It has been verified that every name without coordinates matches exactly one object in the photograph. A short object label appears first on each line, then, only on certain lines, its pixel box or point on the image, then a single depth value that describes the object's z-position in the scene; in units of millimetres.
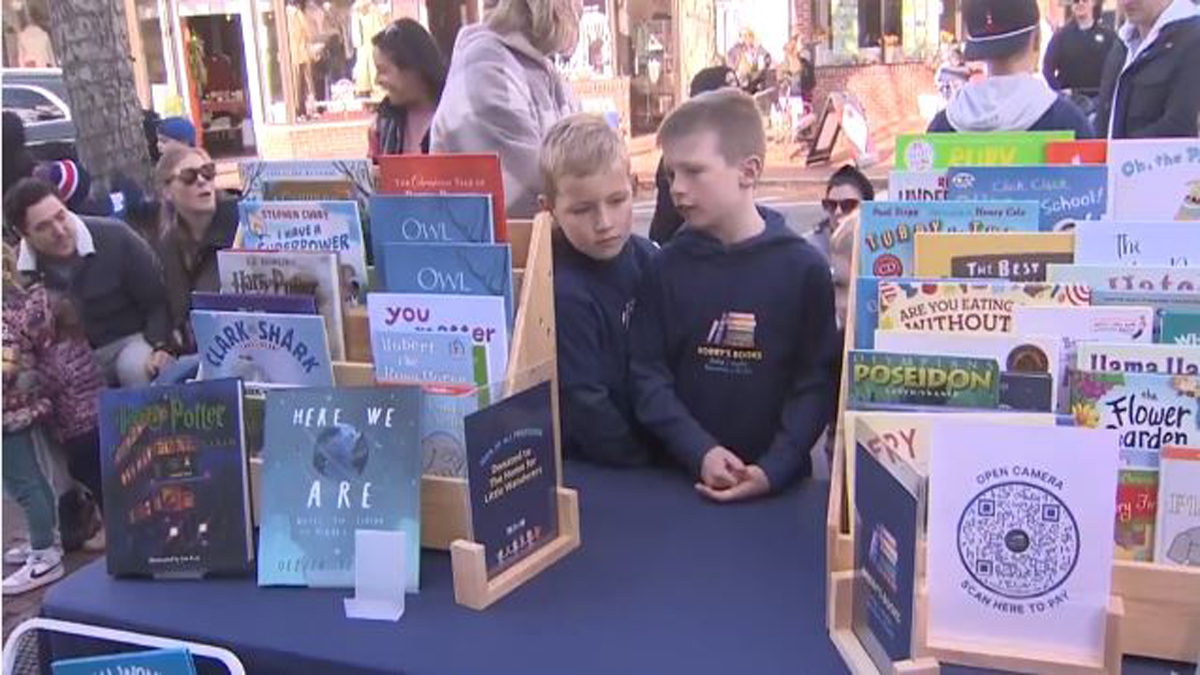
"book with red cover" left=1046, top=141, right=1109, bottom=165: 1912
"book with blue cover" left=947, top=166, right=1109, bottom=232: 1764
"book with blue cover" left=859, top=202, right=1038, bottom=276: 1630
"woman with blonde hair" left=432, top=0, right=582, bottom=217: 2643
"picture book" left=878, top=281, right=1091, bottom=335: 1424
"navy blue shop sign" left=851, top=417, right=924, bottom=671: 1142
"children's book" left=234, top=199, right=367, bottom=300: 1794
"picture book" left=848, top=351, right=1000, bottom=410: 1347
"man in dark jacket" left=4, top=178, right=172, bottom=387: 3562
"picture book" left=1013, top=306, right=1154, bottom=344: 1380
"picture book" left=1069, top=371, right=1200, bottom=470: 1273
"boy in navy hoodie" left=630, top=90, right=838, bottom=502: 1786
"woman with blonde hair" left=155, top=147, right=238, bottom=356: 3721
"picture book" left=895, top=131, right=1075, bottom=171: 1961
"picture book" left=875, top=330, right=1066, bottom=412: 1330
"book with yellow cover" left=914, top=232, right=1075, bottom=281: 1543
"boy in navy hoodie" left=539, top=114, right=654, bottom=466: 1892
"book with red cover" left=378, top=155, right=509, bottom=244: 1747
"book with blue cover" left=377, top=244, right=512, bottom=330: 1624
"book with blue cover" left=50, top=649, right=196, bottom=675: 1387
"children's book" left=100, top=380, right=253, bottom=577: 1603
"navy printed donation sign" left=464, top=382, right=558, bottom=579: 1472
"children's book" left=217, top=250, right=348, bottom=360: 1746
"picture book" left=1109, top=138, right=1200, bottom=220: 1842
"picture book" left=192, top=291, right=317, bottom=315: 1714
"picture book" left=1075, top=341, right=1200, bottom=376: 1293
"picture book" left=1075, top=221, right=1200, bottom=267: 1540
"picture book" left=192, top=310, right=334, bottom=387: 1703
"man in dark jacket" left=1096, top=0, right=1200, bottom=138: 3227
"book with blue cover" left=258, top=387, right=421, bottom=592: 1521
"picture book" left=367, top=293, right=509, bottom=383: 1598
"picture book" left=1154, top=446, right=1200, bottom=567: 1228
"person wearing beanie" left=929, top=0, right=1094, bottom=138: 2748
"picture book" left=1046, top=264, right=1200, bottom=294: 1437
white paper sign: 1165
